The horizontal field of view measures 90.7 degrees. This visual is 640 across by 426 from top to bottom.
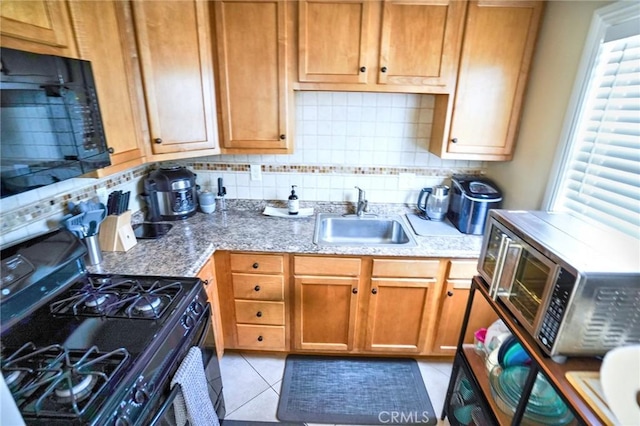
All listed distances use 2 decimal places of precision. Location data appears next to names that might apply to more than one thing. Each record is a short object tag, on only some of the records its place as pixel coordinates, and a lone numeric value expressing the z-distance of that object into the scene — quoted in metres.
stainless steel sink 2.12
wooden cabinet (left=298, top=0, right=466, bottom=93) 1.63
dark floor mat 1.73
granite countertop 1.49
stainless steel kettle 2.06
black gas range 0.81
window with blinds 1.21
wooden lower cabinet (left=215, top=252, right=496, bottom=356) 1.78
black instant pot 1.92
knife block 1.57
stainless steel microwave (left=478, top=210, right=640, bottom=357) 0.86
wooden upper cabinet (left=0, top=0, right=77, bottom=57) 0.91
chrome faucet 2.13
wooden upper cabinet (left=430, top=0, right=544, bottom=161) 1.63
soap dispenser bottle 2.12
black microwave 0.87
